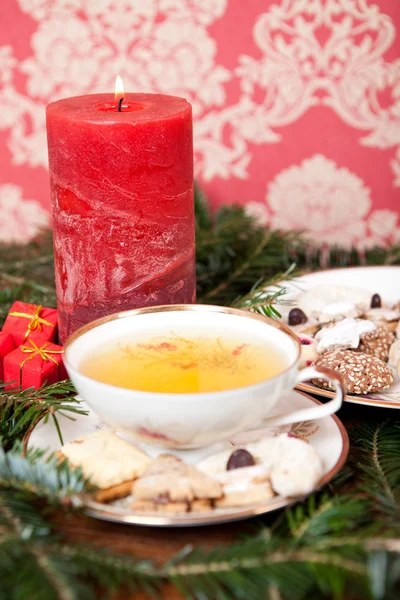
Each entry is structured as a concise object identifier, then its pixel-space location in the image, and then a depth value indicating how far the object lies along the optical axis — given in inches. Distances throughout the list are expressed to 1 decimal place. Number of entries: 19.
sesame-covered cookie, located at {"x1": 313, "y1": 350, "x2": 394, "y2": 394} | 27.5
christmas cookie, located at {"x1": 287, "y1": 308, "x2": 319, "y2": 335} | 33.8
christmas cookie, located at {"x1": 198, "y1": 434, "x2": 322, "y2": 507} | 21.3
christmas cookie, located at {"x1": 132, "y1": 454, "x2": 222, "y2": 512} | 21.0
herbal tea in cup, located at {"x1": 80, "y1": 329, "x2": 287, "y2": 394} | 23.6
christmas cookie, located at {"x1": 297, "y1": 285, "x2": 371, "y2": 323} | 33.6
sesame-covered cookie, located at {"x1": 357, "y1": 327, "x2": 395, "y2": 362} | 31.5
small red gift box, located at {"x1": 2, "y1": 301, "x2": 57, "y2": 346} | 31.3
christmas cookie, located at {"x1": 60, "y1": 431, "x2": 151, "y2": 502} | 21.9
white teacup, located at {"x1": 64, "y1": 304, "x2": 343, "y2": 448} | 21.3
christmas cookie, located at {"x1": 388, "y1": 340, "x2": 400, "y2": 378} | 30.6
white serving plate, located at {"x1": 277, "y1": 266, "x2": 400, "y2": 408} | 37.3
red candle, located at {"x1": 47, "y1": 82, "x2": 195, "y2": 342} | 27.5
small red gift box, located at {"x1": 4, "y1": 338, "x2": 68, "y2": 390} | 28.7
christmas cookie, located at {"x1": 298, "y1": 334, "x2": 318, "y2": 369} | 30.0
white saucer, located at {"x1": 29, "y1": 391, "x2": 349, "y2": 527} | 20.3
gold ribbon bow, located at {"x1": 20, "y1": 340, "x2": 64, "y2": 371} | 29.1
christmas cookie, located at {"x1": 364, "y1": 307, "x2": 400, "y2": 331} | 34.3
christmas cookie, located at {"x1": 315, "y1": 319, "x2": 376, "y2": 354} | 30.6
